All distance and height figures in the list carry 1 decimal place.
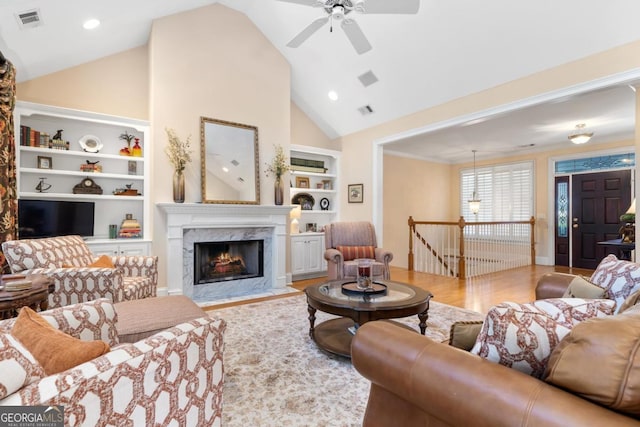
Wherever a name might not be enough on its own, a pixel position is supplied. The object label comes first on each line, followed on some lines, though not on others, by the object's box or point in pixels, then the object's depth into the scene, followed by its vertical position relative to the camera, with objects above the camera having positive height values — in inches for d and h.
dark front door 241.3 +3.0
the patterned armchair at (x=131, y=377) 33.8 -21.0
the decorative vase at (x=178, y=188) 162.7 +13.7
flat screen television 139.2 -1.5
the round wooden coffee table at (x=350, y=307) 91.4 -27.3
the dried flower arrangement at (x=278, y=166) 195.8 +30.1
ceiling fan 106.3 +71.0
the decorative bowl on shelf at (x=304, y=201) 235.3 +10.3
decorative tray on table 106.0 -25.8
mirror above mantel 176.2 +30.2
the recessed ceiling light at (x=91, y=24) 134.1 +81.8
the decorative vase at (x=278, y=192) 195.0 +13.8
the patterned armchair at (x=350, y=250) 165.0 -19.9
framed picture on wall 229.8 +16.3
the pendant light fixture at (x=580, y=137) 196.7 +48.1
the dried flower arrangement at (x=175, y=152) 163.8 +32.5
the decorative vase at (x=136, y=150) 170.9 +35.2
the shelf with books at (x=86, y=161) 147.4 +27.5
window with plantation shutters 288.7 +21.7
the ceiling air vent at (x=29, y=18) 111.3 +70.8
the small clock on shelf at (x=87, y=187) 157.9 +13.8
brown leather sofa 31.4 -20.2
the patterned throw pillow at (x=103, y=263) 117.0 -17.9
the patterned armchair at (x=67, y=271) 98.6 -18.1
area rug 71.2 -44.7
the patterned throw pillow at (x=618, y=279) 71.2 -15.3
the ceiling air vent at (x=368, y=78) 183.2 +79.8
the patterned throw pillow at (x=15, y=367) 30.9 -15.8
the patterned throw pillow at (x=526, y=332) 39.9 -15.2
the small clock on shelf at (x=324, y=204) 251.7 +8.2
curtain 112.0 +20.7
